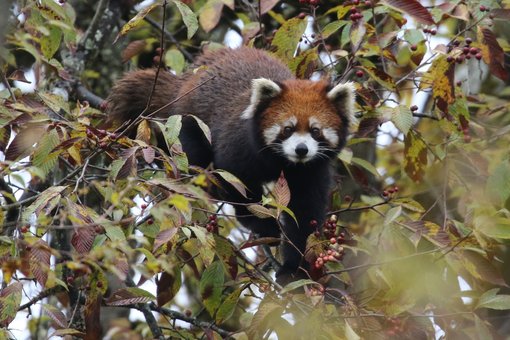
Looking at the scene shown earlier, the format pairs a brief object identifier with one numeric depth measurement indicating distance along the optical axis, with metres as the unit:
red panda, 12.90
